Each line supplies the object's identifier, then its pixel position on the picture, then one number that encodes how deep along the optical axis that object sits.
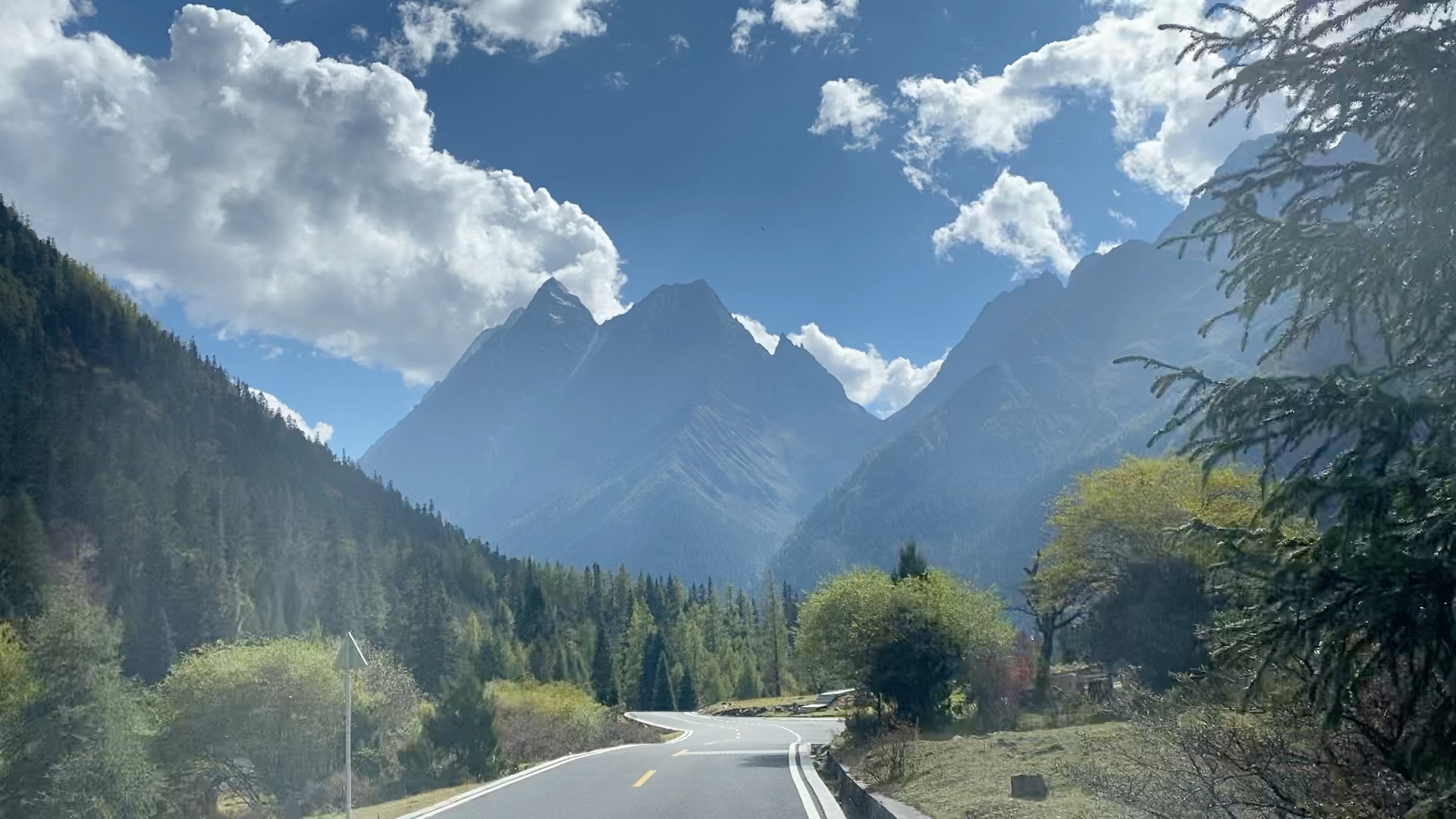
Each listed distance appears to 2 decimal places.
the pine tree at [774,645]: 100.94
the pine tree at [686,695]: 98.75
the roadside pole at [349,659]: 13.81
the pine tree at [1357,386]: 4.68
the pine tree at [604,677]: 94.25
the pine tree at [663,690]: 97.88
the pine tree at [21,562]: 67.31
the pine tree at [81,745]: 22.64
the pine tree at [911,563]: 36.59
